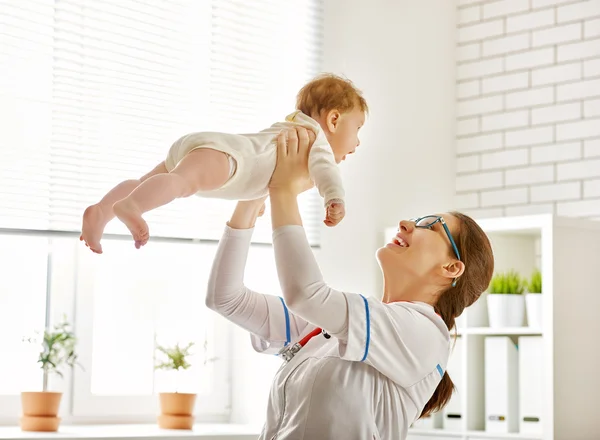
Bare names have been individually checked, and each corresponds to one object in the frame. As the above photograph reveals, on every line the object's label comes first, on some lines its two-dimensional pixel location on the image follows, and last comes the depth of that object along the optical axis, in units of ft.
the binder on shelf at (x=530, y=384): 11.60
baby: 5.82
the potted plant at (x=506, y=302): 12.18
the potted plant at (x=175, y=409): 11.34
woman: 6.15
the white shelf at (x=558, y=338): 11.50
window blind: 10.47
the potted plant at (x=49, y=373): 10.46
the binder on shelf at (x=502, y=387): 11.93
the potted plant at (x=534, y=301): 11.90
